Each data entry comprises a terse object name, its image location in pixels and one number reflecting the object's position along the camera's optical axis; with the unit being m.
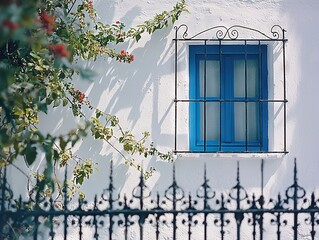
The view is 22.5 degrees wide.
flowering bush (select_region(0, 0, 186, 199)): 5.38
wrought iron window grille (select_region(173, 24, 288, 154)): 6.79
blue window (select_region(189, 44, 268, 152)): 6.98
